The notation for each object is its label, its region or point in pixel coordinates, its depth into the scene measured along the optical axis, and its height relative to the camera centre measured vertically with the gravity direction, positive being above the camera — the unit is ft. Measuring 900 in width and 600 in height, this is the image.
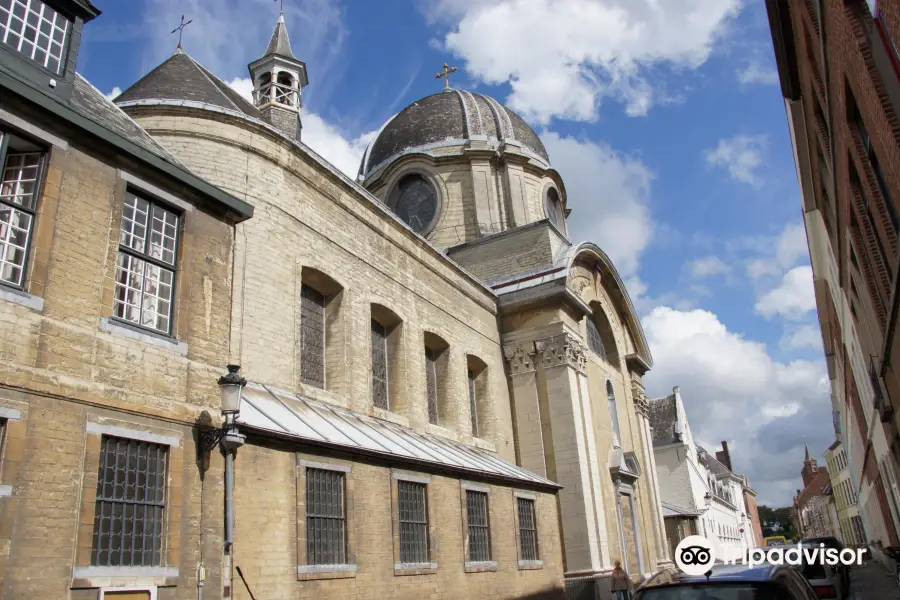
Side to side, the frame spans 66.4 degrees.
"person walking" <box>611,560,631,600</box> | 55.52 -1.38
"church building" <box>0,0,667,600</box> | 21.98 +10.58
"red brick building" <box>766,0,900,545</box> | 24.17 +17.03
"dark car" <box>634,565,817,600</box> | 15.57 -0.63
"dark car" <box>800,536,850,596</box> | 45.96 +0.35
